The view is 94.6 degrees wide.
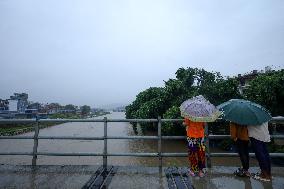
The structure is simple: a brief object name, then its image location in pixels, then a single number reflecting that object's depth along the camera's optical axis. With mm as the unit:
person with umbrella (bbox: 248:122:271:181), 2504
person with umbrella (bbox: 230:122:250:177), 2639
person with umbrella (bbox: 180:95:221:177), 2593
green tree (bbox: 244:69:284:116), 12134
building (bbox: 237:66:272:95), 25166
